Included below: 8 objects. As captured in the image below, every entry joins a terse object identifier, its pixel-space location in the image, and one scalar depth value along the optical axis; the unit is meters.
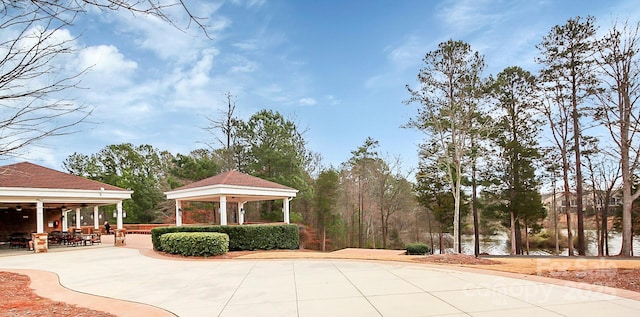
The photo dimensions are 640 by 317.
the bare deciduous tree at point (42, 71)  3.96
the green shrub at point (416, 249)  19.69
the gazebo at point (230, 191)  17.45
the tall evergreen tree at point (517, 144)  25.05
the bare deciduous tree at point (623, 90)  16.78
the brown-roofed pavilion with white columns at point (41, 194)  16.52
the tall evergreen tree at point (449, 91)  16.31
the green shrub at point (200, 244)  13.30
